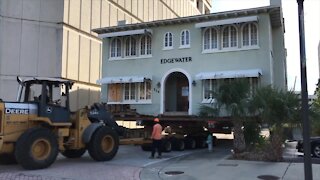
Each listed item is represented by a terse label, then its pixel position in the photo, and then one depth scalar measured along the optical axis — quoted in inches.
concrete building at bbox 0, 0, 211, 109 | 852.6
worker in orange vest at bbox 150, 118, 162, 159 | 467.9
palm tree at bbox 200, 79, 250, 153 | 474.4
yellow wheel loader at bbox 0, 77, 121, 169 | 363.0
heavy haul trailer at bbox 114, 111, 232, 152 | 553.7
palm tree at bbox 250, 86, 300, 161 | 427.2
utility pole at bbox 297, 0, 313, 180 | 213.6
